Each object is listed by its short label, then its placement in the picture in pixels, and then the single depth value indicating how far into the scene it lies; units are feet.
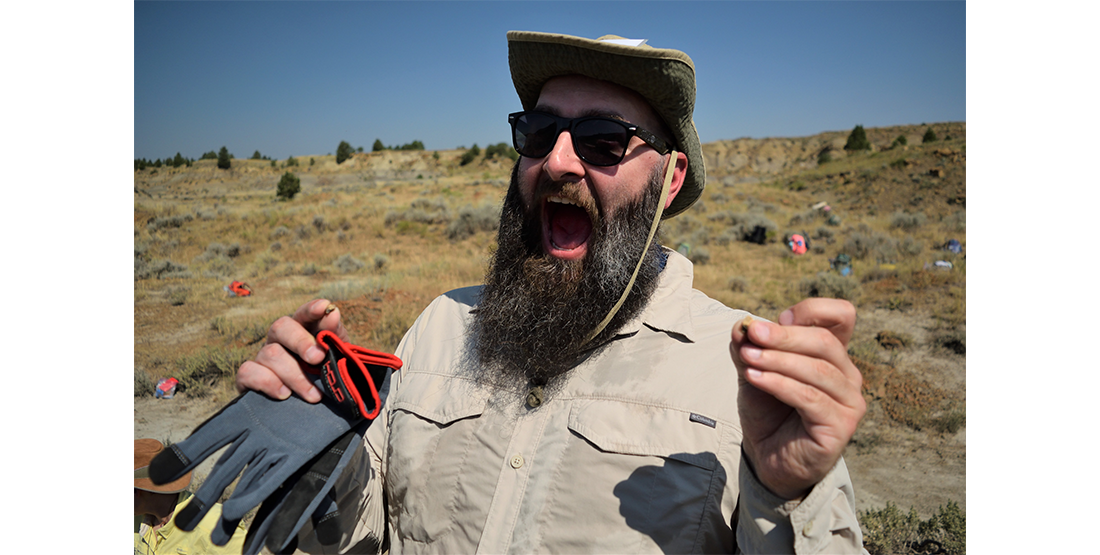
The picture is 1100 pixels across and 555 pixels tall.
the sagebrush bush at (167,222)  60.71
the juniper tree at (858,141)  156.75
